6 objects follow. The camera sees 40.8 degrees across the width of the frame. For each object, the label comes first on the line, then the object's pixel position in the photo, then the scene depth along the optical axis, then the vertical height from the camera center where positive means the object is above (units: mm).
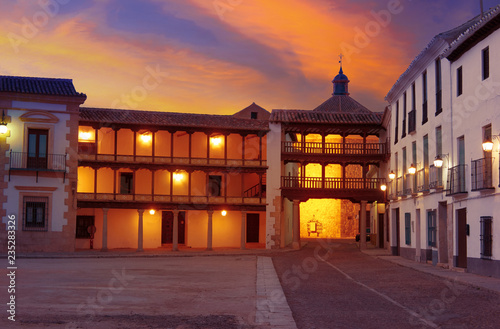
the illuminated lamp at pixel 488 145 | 18859 +2005
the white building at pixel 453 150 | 19953 +2420
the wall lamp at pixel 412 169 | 28875 +2016
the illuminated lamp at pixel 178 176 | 42216 +2389
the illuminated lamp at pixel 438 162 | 23297 +1886
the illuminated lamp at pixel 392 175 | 35169 +2138
